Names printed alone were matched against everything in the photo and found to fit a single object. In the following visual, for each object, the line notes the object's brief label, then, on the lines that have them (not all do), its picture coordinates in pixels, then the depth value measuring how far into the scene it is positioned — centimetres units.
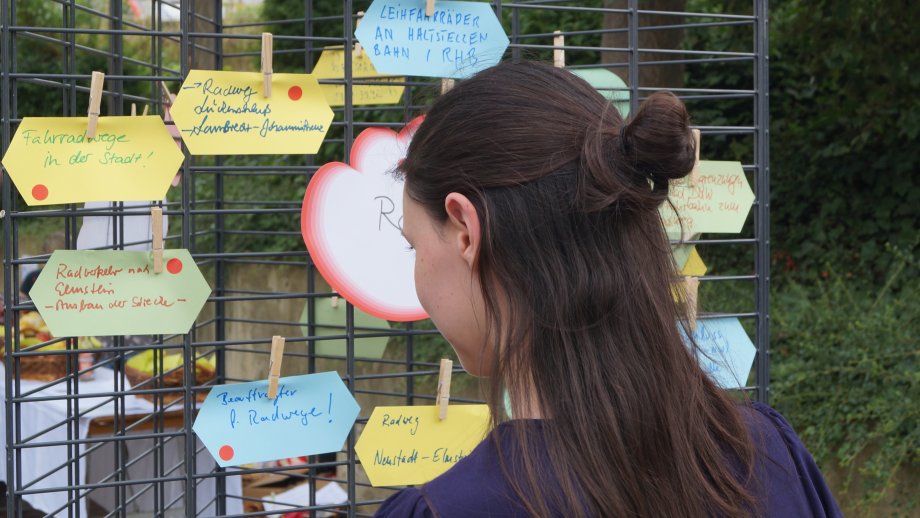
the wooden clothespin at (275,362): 234
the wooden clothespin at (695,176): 259
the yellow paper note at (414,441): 240
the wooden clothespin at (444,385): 241
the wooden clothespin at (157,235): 229
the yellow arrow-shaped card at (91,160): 226
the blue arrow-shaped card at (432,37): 238
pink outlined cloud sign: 237
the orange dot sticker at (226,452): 232
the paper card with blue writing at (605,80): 261
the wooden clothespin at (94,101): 227
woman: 175
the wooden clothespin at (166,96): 274
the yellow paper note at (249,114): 230
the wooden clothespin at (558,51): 253
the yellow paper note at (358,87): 308
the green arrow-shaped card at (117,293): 227
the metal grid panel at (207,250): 232
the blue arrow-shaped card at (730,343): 260
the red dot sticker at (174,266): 231
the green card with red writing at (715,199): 262
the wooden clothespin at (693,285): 250
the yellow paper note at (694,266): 266
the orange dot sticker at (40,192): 226
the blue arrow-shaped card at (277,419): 233
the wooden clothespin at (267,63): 232
